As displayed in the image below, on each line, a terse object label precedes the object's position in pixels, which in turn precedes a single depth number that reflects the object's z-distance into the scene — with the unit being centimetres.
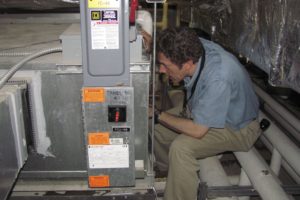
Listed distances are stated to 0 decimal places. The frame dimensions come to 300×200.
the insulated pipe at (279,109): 206
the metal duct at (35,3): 156
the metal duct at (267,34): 97
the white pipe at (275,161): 187
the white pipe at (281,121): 221
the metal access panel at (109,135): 105
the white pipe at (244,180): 168
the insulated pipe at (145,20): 152
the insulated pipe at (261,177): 135
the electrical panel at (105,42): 97
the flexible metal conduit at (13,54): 115
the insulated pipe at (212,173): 159
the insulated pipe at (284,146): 162
